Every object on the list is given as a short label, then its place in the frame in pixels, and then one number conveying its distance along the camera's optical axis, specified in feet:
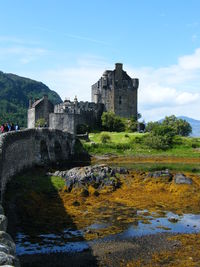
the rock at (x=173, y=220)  57.47
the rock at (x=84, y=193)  76.38
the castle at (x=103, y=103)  213.46
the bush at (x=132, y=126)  208.03
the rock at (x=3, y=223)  25.26
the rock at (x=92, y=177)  82.28
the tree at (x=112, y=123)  210.59
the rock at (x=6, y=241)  23.10
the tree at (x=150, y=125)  205.75
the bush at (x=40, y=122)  203.64
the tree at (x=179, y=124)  261.44
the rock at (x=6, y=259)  19.35
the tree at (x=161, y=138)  169.58
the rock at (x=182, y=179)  84.84
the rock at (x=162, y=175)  89.77
